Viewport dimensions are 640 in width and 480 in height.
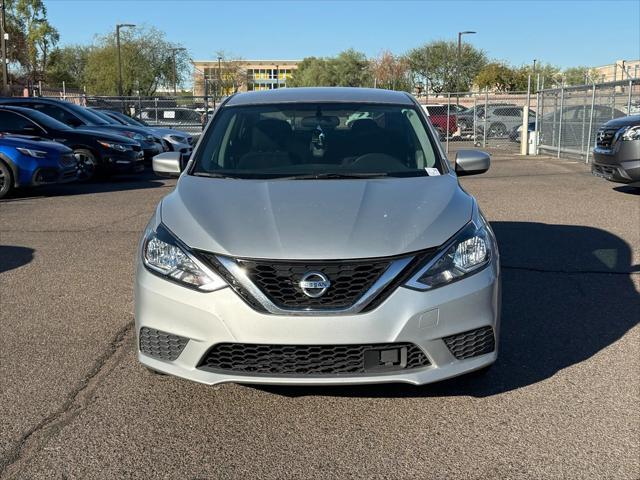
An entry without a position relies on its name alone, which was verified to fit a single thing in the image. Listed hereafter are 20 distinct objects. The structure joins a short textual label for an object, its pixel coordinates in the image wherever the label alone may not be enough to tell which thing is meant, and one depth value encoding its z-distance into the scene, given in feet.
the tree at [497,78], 205.98
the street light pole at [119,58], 161.80
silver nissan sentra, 10.61
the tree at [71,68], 236.34
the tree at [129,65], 209.26
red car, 104.17
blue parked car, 38.91
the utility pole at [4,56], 106.32
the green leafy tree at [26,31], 173.68
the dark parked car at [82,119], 51.70
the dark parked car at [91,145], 46.32
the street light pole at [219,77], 258.98
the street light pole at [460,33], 157.04
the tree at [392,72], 206.59
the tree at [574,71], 236.43
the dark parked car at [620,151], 35.94
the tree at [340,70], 269.64
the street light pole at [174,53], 201.28
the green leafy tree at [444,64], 214.90
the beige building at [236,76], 266.36
